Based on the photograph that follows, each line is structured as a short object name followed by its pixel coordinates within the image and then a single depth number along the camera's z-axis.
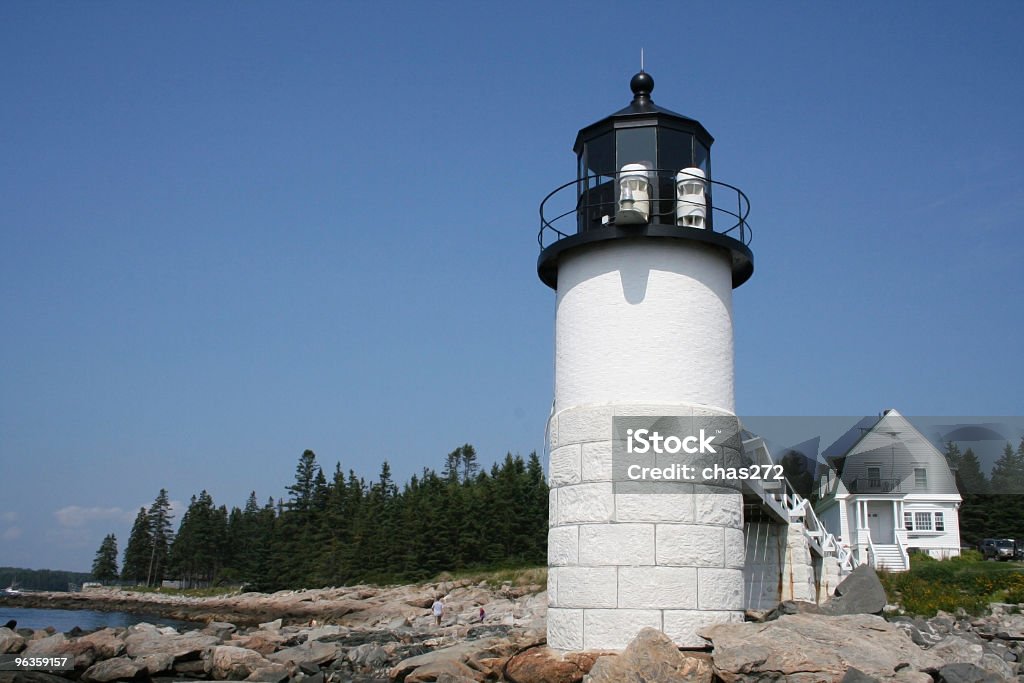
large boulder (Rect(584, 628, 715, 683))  9.17
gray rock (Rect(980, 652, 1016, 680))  10.98
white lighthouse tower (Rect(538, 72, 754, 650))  10.11
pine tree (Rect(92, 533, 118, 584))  110.56
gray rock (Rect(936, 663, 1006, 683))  9.20
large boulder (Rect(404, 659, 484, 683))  10.94
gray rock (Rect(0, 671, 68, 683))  13.80
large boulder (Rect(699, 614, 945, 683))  9.02
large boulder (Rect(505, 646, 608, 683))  9.98
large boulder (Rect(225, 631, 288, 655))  19.44
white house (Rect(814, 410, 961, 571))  35.62
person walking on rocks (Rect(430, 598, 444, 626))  35.99
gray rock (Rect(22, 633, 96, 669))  16.17
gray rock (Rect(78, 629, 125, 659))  16.62
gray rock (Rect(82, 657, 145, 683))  15.34
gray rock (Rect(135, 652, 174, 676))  15.84
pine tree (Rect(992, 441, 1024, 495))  23.19
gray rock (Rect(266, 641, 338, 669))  16.59
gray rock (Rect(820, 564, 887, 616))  15.66
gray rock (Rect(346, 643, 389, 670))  17.30
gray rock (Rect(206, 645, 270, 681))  15.42
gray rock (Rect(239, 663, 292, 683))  14.44
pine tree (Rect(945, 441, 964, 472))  33.08
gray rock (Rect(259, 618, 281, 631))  32.55
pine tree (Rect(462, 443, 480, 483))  104.69
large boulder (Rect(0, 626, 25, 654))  17.92
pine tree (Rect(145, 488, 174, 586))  99.25
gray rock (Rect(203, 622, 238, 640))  22.77
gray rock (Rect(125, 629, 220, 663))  16.61
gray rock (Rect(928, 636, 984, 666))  11.04
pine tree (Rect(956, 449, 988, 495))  32.03
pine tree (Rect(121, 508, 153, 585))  99.50
